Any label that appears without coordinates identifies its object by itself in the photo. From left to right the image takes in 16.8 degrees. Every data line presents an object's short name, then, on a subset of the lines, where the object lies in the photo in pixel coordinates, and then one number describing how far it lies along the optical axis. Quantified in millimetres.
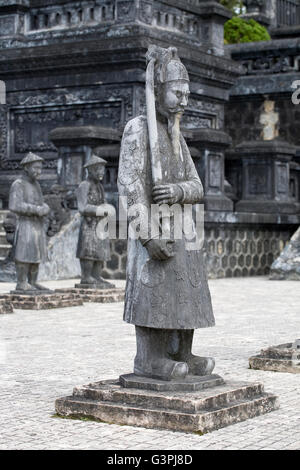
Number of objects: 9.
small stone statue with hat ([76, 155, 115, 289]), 14789
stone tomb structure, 19453
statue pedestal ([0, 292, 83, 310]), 13594
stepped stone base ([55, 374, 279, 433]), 6230
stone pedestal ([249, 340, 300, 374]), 8586
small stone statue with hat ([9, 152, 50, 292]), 13430
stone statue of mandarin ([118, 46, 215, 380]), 6719
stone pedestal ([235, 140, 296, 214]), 21984
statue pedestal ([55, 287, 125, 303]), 14770
